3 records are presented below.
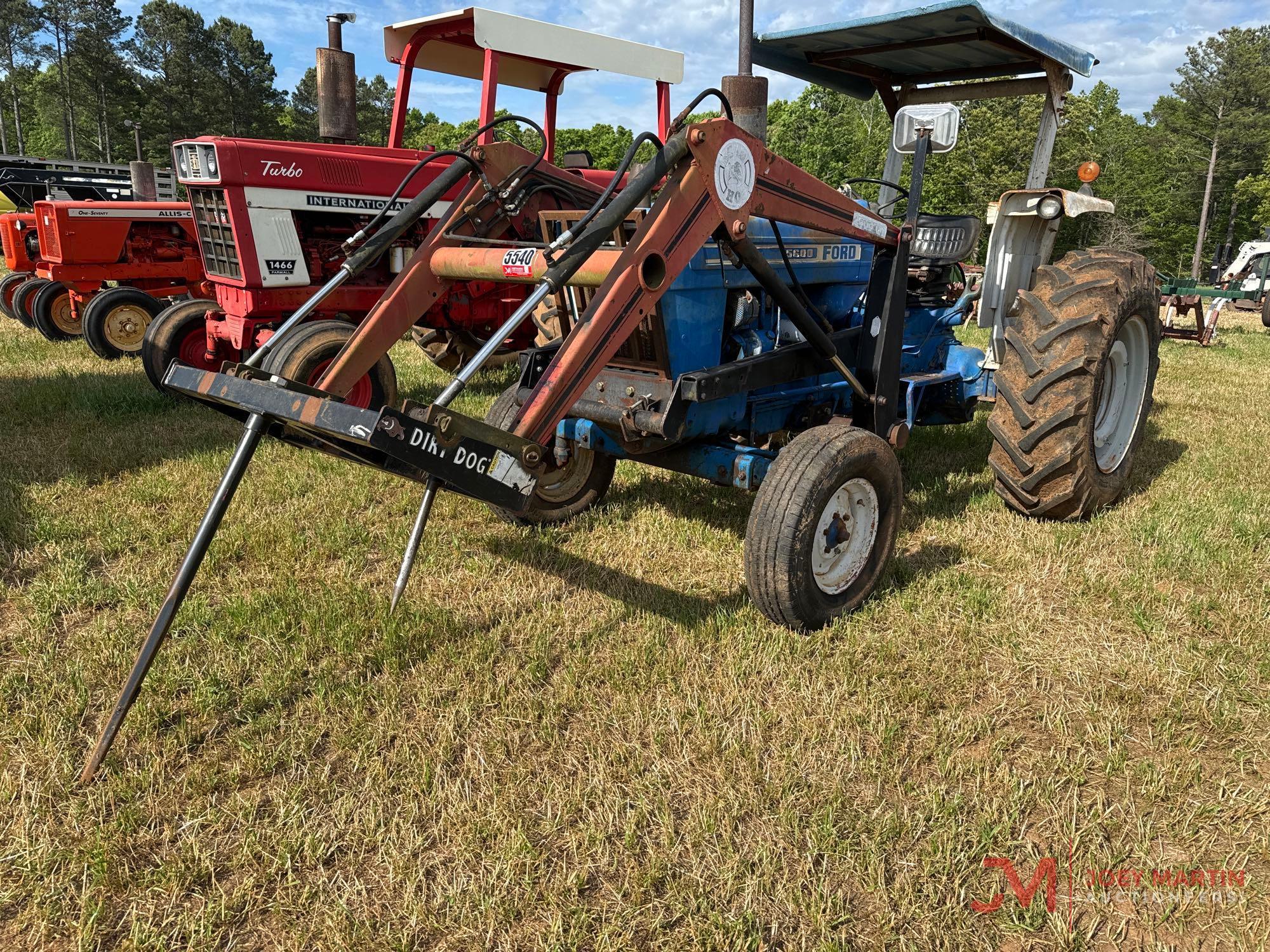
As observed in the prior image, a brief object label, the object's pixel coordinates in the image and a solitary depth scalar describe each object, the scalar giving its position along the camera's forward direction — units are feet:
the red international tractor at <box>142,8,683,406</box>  17.85
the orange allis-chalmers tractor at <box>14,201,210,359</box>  26.91
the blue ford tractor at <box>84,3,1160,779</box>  8.81
